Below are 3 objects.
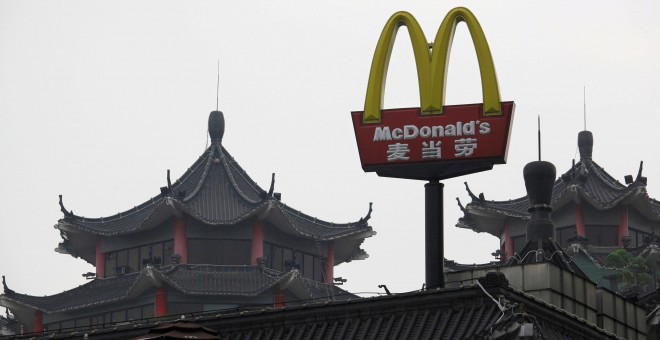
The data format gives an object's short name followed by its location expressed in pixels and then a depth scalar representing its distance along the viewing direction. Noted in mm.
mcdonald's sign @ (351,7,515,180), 67500
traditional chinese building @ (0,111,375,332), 106312
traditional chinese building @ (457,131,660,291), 118250
